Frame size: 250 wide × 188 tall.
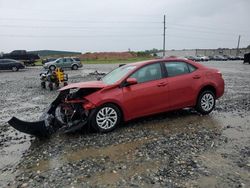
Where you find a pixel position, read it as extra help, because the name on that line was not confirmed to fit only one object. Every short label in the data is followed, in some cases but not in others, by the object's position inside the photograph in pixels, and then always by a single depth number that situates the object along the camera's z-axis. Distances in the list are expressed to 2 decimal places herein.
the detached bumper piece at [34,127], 3.85
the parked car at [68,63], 23.85
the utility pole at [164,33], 37.26
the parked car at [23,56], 28.61
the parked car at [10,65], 22.08
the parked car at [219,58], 51.52
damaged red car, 4.19
